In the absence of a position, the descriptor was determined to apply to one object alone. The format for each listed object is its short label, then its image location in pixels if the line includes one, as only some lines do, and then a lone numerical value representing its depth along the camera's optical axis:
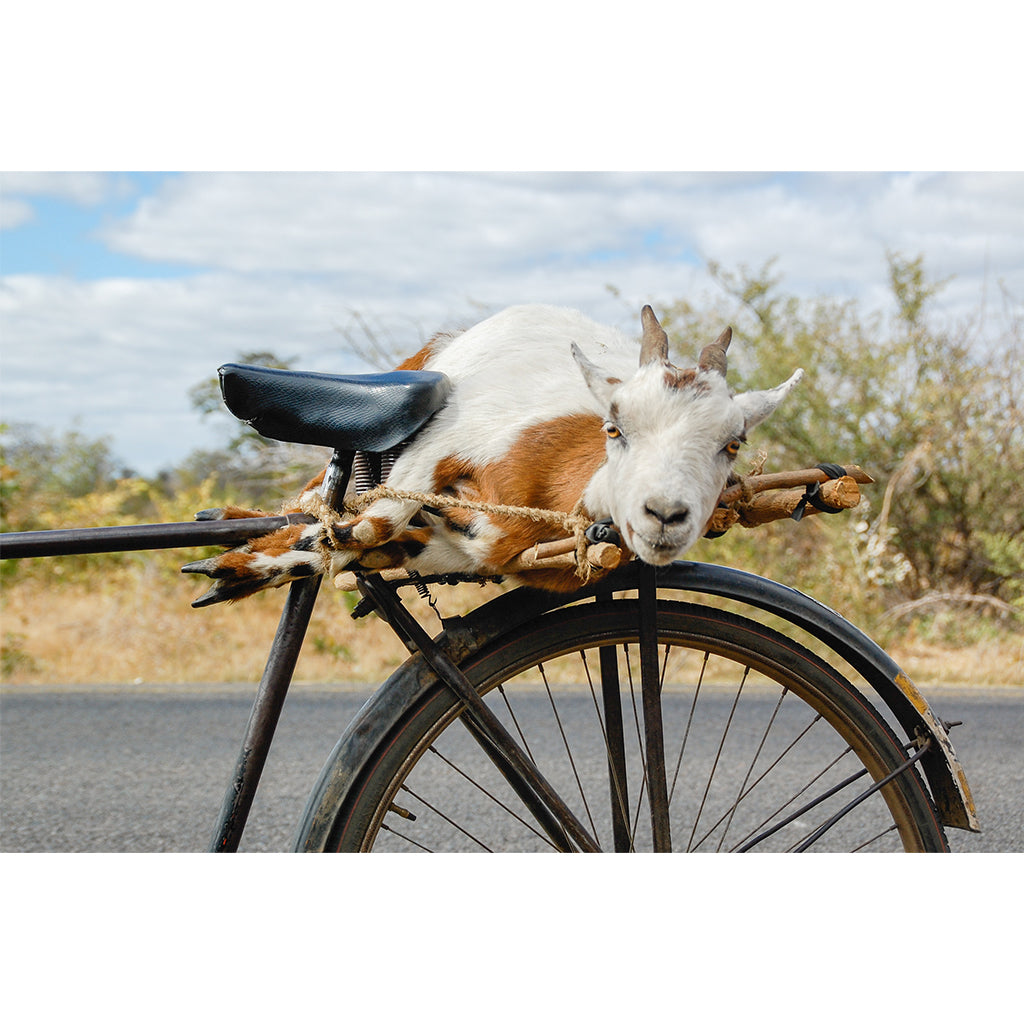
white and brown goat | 1.38
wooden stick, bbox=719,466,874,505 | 1.62
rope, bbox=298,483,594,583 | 1.46
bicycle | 1.62
